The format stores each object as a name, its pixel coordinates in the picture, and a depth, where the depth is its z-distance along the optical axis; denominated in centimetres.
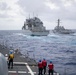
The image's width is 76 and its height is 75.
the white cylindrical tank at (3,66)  1007
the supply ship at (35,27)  15350
